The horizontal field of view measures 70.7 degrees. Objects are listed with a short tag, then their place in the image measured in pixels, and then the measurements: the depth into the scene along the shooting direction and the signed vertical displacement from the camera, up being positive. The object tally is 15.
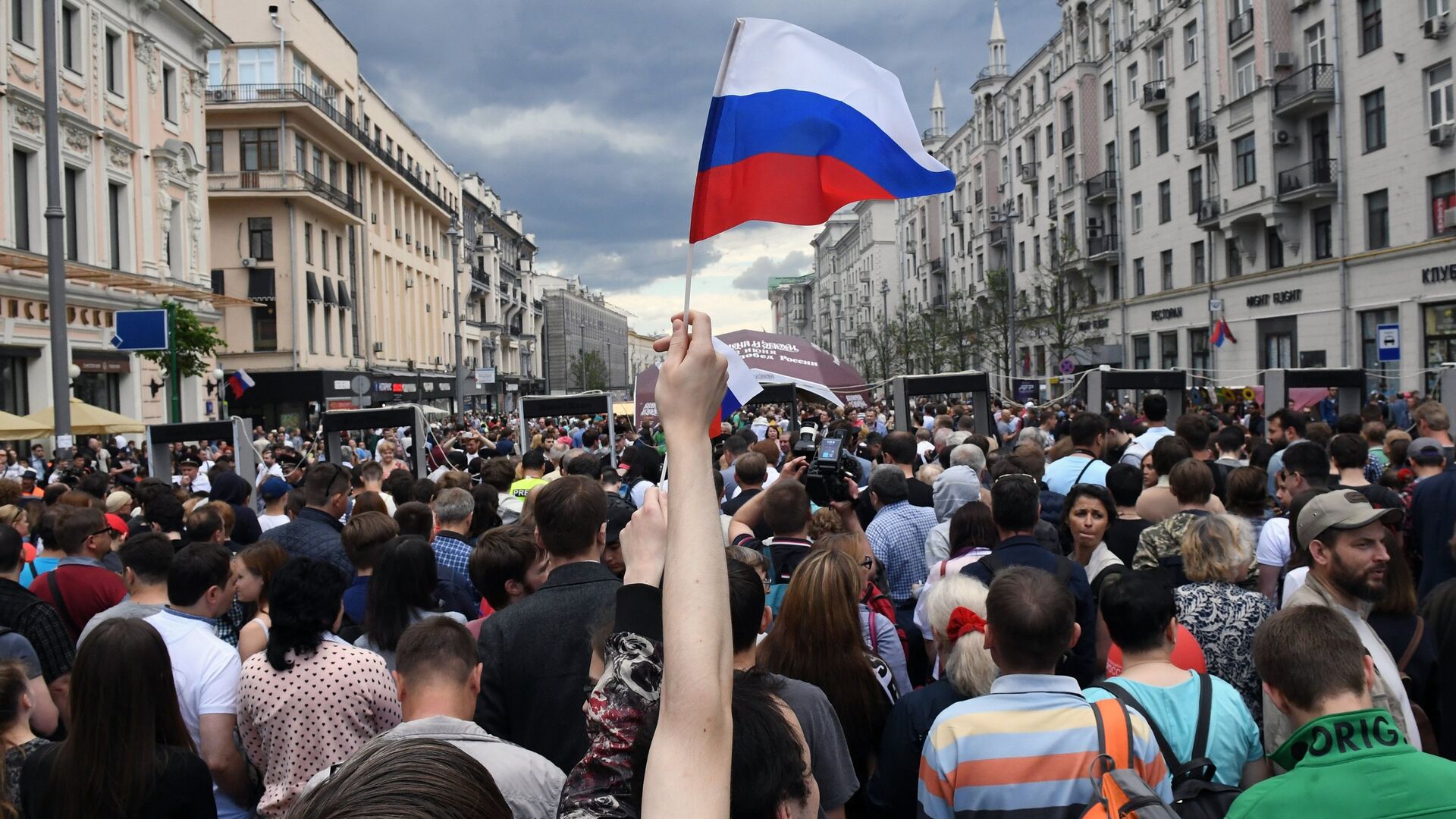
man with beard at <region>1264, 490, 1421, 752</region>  3.83 -0.62
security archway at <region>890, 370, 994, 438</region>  14.23 +0.17
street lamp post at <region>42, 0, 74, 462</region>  13.73 +2.36
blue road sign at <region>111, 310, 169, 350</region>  17.98 +1.66
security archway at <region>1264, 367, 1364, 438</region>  13.73 +0.12
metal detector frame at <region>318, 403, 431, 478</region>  12.99 -0.01
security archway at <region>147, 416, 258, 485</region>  12.44 -0.18
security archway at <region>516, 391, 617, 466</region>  14.86 +0.11
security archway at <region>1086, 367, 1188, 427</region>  14.16 +0.18
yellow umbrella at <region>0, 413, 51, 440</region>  16.39 +0.01
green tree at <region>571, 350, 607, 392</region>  115.68 +4.68
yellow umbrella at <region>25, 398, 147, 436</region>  18.62 +0.12
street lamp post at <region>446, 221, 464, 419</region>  31.33 +9.19
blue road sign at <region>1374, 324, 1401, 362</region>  17.78 +0.77
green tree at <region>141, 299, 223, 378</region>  24.33 +1.98
